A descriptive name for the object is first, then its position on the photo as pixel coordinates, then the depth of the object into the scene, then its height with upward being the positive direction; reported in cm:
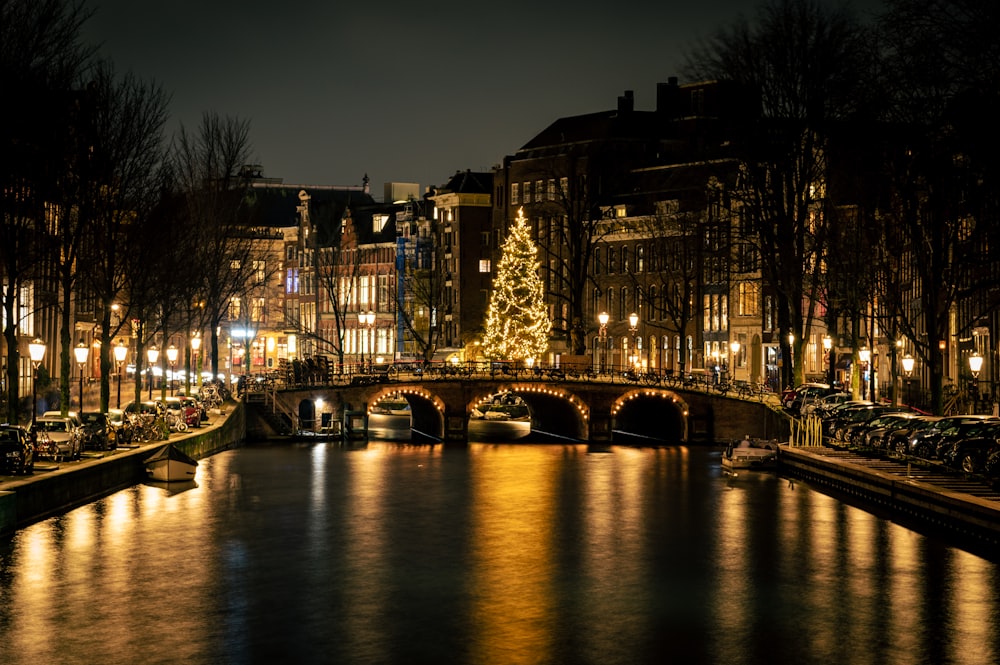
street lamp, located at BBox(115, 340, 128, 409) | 11719 +382
